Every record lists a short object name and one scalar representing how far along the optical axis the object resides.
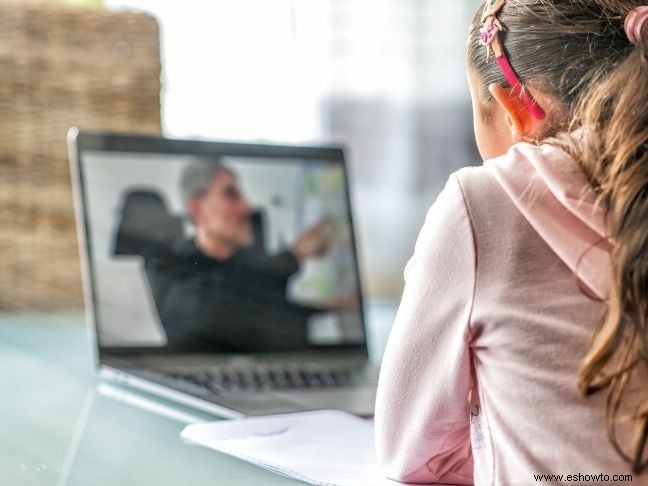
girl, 1.04
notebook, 1.16
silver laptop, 1.51
